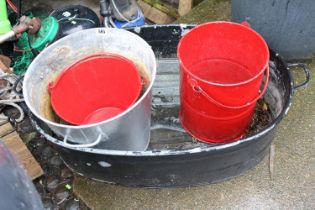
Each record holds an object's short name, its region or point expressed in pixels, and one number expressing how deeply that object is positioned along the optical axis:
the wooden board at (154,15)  3.12
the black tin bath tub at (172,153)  1.62
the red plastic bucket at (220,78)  1.69
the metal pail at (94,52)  1.56
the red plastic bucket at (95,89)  1.83
